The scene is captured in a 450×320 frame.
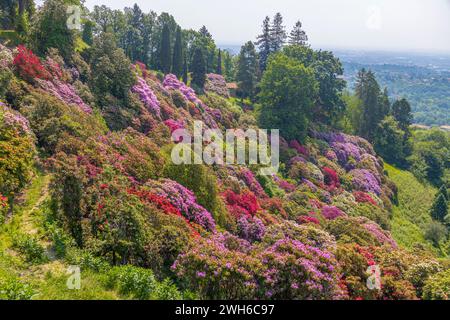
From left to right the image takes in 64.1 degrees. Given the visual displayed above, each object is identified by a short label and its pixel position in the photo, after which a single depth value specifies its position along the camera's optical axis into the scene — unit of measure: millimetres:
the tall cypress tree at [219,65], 70000
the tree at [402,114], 72688
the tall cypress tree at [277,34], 62844
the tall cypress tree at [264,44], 63344
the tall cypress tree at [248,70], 56531
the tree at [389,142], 62844
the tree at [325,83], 54844
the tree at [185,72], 56822
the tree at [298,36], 62656
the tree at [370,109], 65169
